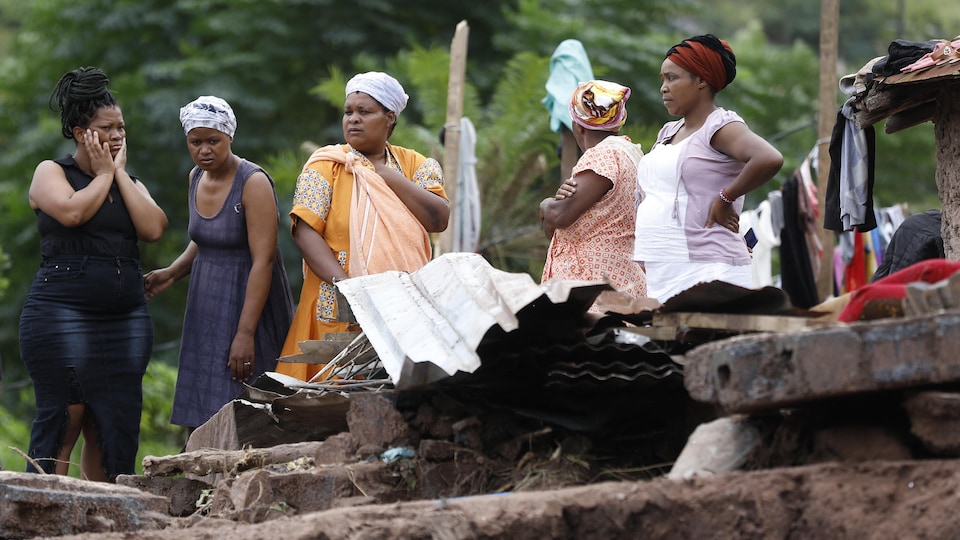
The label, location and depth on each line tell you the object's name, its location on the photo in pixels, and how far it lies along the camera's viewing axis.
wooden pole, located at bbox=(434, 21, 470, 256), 17.64
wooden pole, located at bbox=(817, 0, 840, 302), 18.21
